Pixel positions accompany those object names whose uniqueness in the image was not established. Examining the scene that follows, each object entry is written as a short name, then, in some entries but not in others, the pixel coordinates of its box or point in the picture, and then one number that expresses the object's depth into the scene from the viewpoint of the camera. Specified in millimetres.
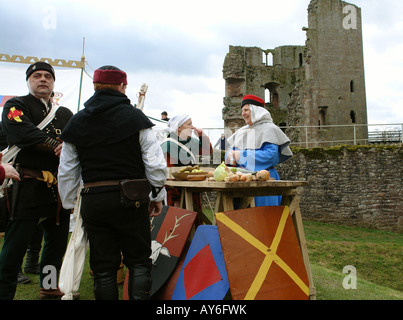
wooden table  2820
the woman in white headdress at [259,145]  3506
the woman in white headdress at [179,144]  4281
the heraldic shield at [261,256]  2562
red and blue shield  2650
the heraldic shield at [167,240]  3076
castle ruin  19969
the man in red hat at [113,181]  2322
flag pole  7102
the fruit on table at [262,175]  2883
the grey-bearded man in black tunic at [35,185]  2891
